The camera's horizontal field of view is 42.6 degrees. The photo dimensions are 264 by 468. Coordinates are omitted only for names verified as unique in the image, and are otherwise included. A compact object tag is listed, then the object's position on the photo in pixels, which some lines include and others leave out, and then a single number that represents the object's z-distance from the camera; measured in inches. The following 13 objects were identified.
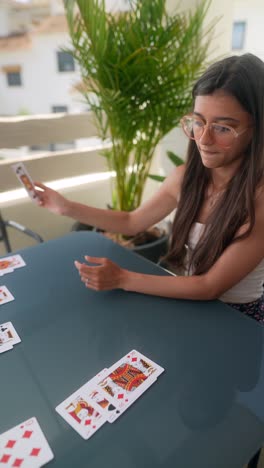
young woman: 36.4
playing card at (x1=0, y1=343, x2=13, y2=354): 31.8
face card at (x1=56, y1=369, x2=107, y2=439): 24.7
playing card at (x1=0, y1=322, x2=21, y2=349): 32.8
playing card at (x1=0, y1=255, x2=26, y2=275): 45.1
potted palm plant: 64.1
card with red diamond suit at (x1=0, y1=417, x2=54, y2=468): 22.7
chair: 68.4
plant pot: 82.2
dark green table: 23.4
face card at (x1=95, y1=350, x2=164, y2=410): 27.1
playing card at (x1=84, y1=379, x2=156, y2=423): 25.7
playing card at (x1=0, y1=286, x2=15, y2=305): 38.9
